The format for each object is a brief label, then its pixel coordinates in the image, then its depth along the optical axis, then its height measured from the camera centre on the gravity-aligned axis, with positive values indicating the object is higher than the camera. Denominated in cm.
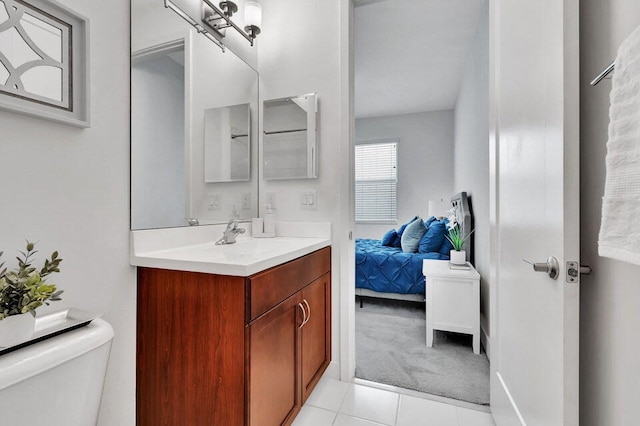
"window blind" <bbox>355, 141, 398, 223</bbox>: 532 +56
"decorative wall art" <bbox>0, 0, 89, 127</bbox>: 77 +45
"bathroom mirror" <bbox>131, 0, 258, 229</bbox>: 117 +43
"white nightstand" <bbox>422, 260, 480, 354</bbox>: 210 -68
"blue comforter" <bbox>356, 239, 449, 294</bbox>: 287 -62
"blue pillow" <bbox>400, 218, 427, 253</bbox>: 321 -29
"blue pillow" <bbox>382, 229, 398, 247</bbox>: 371 -36
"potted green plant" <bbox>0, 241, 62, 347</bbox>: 64 -21
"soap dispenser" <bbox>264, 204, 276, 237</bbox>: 182 -8
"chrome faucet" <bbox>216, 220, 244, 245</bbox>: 151 -12
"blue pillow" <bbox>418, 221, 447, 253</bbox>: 306 -31
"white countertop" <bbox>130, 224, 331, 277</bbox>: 98 -18
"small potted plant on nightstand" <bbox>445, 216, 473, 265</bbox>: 238 -26
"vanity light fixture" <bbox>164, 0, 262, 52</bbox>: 144 +105
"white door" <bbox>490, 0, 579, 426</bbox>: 78 +1
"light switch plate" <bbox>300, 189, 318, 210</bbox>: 181 +7
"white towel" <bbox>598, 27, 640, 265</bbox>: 51 +9
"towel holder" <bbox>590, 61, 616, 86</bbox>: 60 +30
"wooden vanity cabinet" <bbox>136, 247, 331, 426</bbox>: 97 -50
